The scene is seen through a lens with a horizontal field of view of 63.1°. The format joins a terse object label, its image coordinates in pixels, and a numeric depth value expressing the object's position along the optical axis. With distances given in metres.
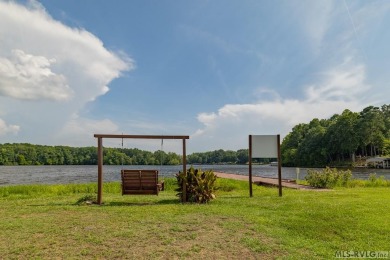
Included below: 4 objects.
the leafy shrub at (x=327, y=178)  15.92
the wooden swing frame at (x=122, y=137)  10.10
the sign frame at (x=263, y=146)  11.53
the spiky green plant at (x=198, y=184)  9.92
